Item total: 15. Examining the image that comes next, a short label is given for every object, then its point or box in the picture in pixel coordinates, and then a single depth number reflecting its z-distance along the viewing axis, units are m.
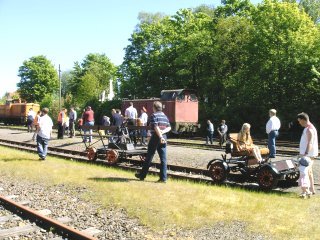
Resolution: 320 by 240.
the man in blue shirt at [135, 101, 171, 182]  9.12
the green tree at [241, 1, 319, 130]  28.70
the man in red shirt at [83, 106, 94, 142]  19.63
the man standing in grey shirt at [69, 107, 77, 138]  23.12
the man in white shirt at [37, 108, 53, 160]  13.30
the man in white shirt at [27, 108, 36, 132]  28.60
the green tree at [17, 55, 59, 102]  78.25
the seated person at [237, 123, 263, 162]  9.50
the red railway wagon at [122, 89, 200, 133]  28.16
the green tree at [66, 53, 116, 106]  58.25
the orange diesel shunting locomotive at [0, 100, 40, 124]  45.19
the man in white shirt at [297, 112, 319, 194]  8.22
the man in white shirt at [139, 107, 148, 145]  14.58
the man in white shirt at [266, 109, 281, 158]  13.48
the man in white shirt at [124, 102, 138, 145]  16.63
